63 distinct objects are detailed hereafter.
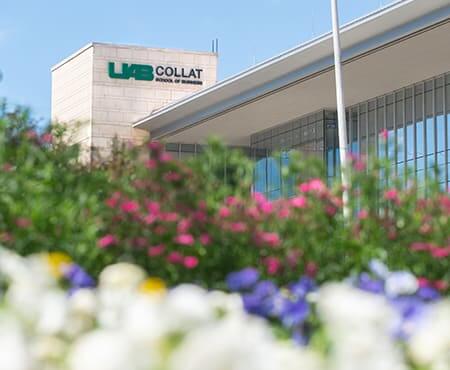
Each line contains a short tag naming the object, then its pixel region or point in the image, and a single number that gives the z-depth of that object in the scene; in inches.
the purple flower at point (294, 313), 304.5
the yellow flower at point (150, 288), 261.9
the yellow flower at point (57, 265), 289.2
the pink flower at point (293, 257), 423.7
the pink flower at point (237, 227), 421.9
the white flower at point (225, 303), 295.1
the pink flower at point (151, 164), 434.2
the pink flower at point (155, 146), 437.6
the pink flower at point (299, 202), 456.1
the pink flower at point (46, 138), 537.7
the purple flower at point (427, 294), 374.8
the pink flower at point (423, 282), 409.3
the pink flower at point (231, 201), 446.0
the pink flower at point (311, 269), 423.3
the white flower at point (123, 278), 262.0
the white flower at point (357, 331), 187.9
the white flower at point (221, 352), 146.6
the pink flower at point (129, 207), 421.0
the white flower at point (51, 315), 213.9
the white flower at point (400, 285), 360.4
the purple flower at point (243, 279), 362.5
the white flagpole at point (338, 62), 1714.9
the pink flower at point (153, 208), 420.0
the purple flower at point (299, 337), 292.0
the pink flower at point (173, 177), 434.0
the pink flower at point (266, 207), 450.0
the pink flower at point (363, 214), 458.6
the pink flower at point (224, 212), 425.8
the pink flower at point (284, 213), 451.1
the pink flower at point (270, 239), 426.4
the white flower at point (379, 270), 379.6
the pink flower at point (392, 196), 477.8
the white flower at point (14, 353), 151.5
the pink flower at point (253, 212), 440.6
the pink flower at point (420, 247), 444.9
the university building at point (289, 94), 1909.5
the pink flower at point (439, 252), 440.1
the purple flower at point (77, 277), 337.4
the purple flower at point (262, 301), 338.7
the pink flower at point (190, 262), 399.1
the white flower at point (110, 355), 148.0
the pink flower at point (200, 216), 418.2
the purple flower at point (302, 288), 352.3
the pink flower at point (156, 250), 407.3
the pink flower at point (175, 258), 403.0
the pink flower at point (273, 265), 418.4
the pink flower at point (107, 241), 409.1
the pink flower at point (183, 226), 413.9
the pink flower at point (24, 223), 400.2
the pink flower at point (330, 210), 457.3
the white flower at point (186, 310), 178.6
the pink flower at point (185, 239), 405.7
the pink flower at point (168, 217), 416.6
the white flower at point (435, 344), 213.8
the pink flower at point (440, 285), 432.4
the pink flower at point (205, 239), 409.5
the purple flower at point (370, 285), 355.6
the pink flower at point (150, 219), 418.4
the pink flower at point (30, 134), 500.0
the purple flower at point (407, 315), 291.4
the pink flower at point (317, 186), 463.9
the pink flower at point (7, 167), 438.8
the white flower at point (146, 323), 165.7
